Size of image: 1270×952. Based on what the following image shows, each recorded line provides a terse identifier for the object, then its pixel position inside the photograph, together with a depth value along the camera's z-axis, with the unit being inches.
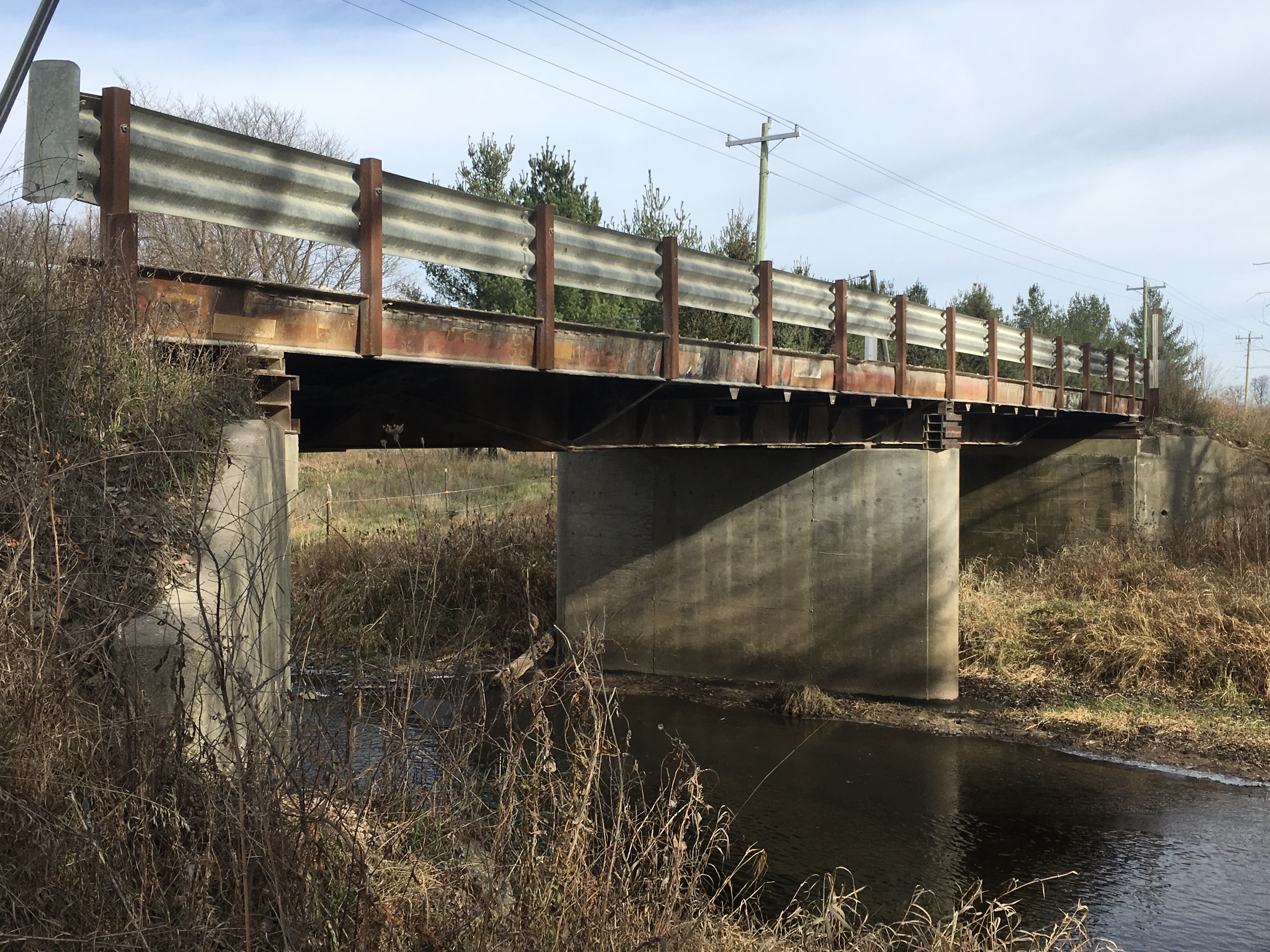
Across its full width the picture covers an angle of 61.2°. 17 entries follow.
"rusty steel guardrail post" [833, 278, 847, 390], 510.9
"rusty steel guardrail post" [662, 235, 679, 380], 388.8
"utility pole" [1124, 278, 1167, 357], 1887.3
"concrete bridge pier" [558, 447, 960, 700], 637.3
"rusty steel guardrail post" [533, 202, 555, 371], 327.9
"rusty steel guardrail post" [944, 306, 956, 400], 621.6
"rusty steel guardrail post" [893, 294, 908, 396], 562.9
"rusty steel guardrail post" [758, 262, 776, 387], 449.1
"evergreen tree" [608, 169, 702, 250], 1130.0
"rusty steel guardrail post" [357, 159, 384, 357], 275.6
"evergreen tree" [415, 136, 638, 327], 1045.8
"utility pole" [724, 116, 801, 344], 954.1
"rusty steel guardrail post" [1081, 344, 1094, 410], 847.7
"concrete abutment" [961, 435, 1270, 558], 918.4
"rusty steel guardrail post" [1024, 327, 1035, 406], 727.7
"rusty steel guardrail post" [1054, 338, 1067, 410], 780.0
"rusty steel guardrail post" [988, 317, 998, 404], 672.4
